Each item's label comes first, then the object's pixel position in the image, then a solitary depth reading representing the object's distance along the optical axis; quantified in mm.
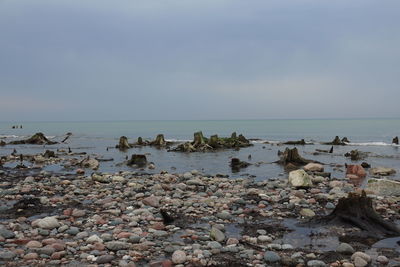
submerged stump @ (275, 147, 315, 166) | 24781
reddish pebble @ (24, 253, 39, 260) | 6592
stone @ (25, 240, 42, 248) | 7205
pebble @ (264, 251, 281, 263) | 6652
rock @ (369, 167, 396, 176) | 20064
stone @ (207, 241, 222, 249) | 7279
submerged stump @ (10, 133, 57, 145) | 48812
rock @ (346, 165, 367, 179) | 19359
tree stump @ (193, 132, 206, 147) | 38841
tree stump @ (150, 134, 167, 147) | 45781
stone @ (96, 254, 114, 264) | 6539
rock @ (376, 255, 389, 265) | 6594
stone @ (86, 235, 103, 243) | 7553
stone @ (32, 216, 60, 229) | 8586
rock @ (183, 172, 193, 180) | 17219
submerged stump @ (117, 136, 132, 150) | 42156
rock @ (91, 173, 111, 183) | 15888
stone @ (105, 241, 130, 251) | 7180
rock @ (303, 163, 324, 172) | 20227
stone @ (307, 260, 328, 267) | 6389
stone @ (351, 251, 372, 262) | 6587
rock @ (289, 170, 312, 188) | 14367
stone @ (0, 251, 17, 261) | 6559
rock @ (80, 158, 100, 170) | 22600
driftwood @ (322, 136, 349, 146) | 46406
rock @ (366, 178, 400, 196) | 12992
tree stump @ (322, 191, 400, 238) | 8477
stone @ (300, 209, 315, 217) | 10070
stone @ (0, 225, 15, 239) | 7785
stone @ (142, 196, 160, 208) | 11156
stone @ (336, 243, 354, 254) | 7078
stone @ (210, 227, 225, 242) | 7852
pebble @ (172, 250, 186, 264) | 6512
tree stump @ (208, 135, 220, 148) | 39600
